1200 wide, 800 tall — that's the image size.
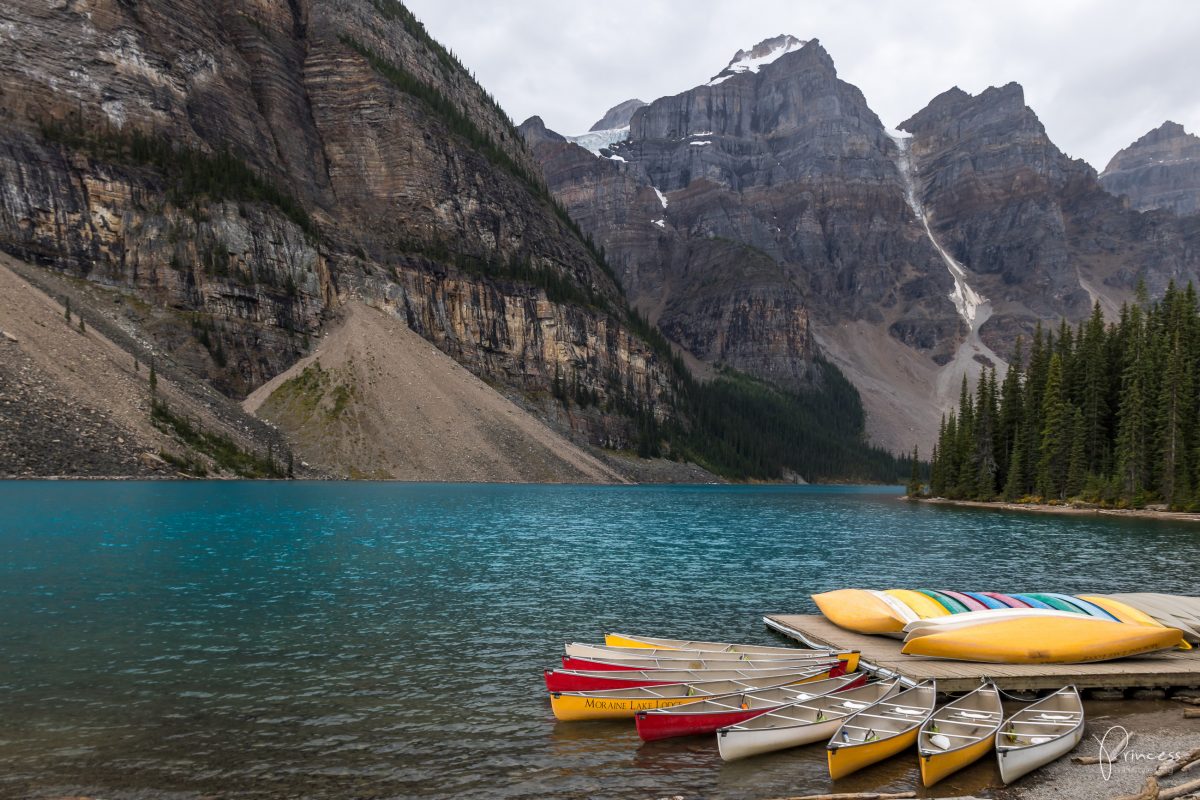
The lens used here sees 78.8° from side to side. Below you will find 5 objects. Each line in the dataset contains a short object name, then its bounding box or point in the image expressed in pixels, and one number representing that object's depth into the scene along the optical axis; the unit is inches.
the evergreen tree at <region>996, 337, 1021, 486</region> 5039.4
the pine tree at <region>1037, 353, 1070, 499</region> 4313.5
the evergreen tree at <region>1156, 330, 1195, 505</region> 3560.5
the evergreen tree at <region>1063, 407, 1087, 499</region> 4165.8
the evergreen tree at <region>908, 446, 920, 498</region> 6343.5
